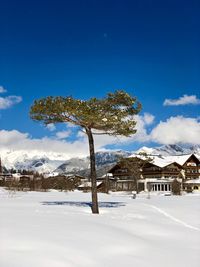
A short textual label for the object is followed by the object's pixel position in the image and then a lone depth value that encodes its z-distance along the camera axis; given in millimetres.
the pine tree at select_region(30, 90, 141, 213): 17137
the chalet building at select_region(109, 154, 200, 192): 62967
